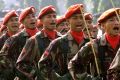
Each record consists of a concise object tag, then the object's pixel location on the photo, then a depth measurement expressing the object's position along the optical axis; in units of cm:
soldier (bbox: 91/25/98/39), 1193
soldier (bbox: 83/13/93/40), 1033
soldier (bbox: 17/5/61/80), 870
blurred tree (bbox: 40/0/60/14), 7906
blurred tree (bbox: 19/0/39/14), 8112
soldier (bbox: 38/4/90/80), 793
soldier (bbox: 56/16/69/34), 1213
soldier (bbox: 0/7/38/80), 977
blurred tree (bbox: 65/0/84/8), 7209
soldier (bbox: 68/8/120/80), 708
